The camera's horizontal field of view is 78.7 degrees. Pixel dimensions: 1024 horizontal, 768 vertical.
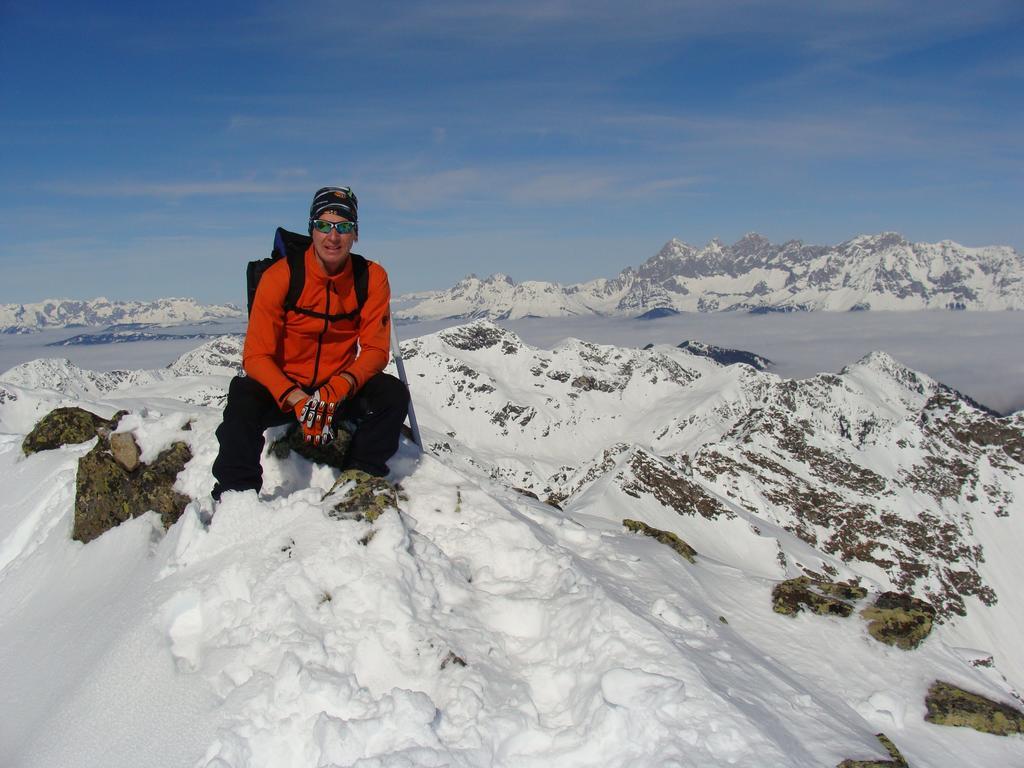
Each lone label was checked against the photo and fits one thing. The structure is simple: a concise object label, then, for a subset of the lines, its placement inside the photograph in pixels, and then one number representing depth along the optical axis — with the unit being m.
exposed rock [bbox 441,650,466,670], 6.09
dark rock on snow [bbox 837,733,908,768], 5.42
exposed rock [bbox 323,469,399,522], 7.63
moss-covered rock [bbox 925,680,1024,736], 7.66
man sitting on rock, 7.95
